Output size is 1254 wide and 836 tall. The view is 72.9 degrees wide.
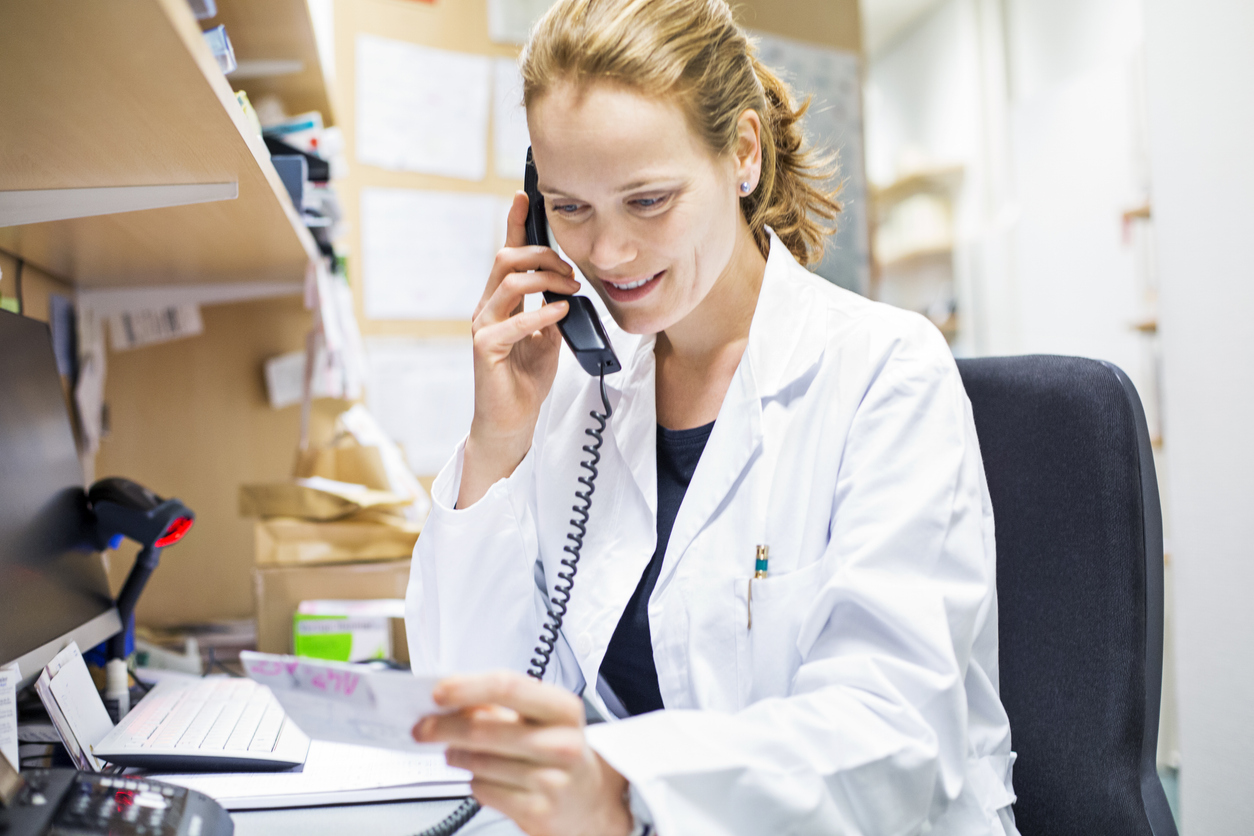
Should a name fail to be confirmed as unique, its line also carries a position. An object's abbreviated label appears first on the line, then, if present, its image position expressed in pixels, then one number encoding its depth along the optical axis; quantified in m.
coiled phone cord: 0.93
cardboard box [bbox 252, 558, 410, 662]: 1.21
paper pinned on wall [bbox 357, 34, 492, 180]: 1.86
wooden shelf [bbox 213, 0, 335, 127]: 1.23
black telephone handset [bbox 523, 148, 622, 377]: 0.96
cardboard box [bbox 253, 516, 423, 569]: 1.22
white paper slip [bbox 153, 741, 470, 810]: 0.72
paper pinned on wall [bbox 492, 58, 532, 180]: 1.96
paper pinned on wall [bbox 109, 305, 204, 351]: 1.53
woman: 0.56
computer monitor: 0.83
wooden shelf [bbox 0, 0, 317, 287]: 0.54
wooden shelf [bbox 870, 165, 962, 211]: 4.38
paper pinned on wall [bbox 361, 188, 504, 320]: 1.88
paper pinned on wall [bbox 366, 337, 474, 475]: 1.87
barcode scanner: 1.03
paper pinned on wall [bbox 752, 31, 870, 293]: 2.42
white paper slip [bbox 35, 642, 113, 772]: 0.77
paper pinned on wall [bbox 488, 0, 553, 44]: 1.97
